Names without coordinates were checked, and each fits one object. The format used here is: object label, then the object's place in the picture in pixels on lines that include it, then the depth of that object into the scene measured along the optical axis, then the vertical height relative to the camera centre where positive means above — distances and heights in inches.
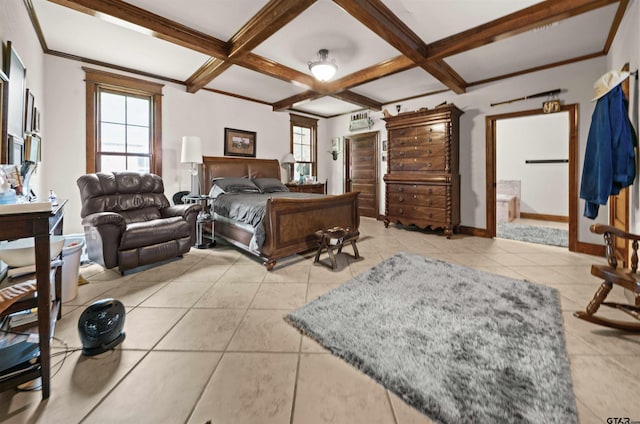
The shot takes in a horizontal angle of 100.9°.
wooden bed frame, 115.3 -5.2
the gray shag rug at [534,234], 164.6 -14.9
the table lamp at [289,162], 234.4 +45.8
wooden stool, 117.9 -12.4
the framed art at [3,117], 73.3 +27.3
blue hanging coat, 89.1 +23.0
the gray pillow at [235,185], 169.3 +18.8
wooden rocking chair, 63.4 -15.5
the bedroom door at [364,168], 247.1 +43.6
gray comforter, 116.7 +2.5
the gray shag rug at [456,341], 45.7 -30.7
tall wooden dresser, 173.5 +30.8
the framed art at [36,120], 110.6 +40.7
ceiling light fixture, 133.5 +74.7
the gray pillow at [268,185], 189.6 +21.0
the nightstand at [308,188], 234.8 +23.8
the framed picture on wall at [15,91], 79.4 +40.3
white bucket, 81.4 -17.6
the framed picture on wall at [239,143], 202.7 +56.2
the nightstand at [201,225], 147.9 -6.7
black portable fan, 58.6 -25.6
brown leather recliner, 104.9 -3.2
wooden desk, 42.2 -12.1
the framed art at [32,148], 97.2 +25.9
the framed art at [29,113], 98.0 +38.9
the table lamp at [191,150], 163.8 +39.4
